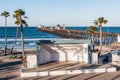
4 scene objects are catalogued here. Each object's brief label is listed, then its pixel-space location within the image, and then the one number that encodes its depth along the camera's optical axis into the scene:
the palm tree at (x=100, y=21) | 49.66
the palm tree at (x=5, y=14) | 54.75
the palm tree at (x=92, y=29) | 53.91
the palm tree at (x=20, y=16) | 36.25
